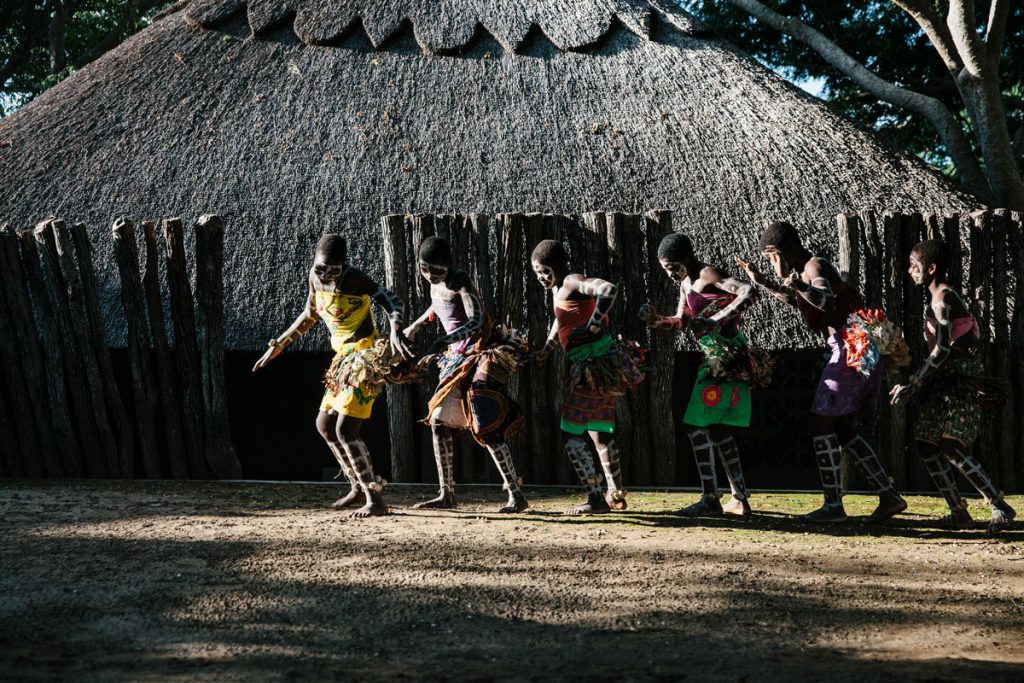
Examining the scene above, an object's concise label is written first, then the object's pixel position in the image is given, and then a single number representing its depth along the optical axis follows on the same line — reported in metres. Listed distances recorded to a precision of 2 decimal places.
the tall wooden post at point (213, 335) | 7.45
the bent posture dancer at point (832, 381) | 5.95
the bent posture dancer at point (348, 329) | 6.16
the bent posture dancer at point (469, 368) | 6.20
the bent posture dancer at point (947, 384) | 5.73
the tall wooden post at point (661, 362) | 7.27
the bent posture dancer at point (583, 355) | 6.19
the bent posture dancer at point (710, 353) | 6.16
